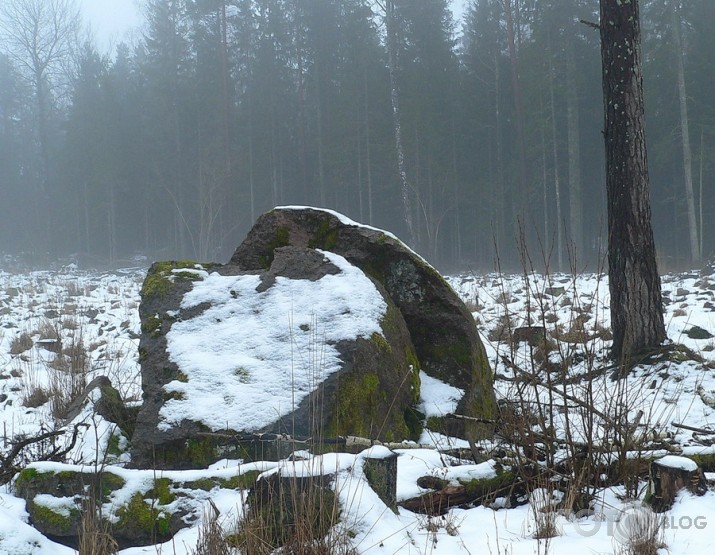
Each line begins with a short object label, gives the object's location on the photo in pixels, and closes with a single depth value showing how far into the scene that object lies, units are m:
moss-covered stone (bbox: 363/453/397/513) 2.89
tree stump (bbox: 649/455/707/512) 2.98
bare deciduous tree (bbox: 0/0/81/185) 32.44
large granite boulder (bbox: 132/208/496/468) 4.02
